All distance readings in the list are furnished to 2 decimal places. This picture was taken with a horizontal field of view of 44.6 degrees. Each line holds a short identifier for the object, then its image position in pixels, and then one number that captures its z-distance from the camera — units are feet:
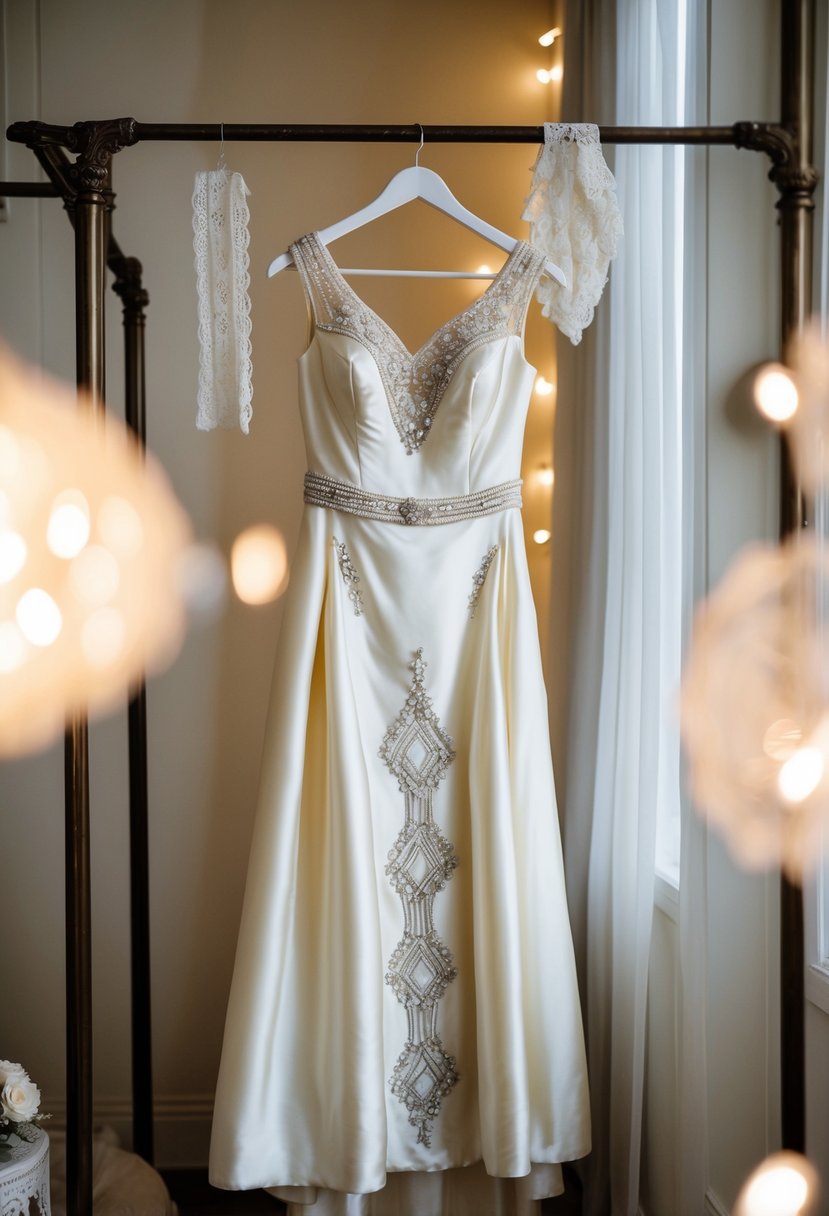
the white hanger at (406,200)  5.62
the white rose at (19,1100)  5.84
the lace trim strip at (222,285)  5.29
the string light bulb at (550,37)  8.15
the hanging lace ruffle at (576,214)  5.16
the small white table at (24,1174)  5.66
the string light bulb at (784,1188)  4.75
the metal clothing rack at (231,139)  4.78
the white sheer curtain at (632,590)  5.79
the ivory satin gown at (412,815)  5.32
